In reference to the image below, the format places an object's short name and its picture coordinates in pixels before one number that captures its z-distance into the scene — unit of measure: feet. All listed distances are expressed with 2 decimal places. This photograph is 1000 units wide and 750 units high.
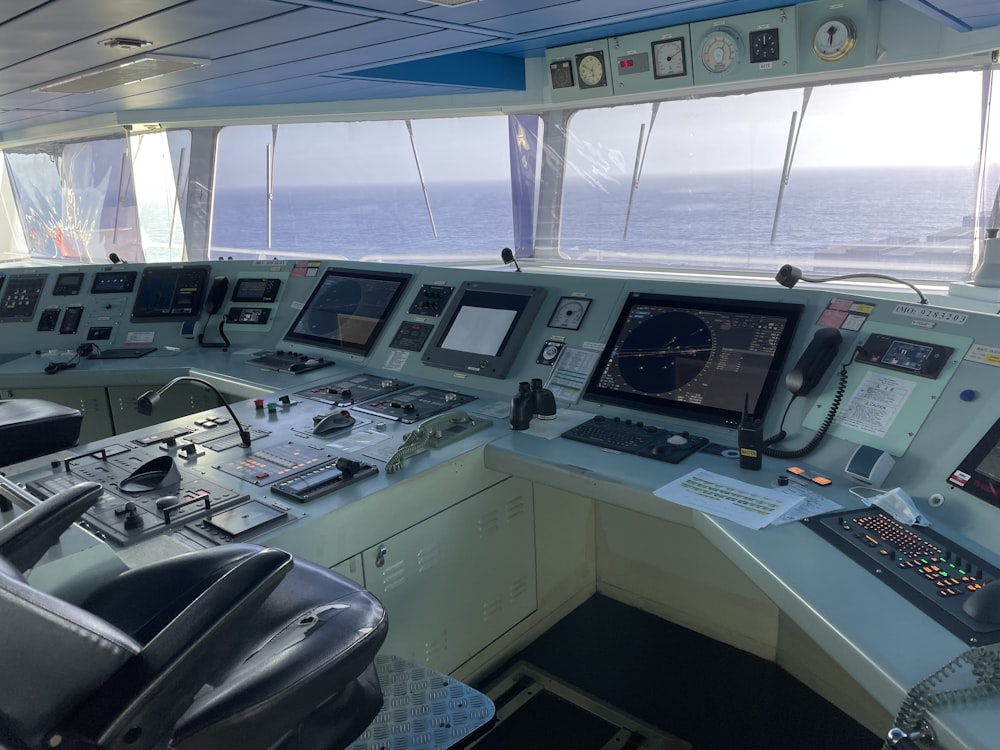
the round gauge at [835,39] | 9.49
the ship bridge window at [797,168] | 13.82
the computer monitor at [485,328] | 8.43
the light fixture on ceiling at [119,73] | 9.30
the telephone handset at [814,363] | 5.98
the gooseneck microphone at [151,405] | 6.23
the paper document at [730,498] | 4.93
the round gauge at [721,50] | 10.31
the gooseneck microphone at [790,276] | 6.53
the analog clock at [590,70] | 11.71
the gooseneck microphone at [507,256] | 10.28
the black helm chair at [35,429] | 8.34
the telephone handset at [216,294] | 11.62
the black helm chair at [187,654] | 2.46
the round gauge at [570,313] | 8.18
